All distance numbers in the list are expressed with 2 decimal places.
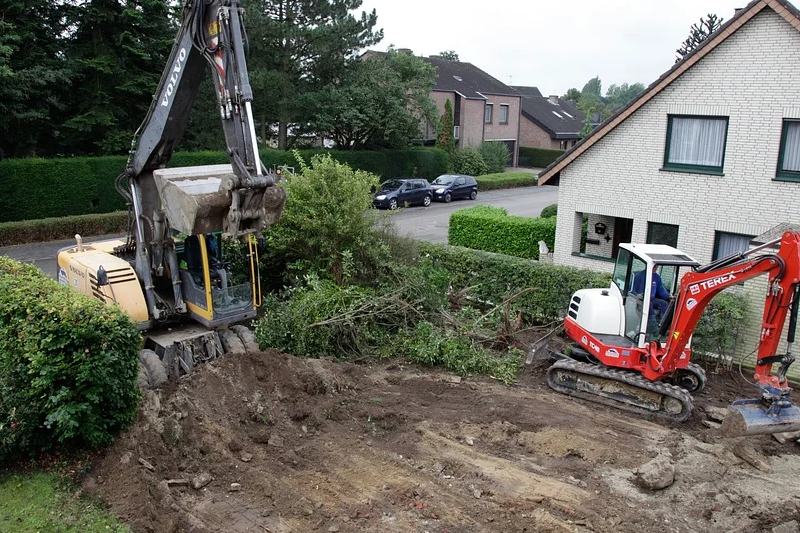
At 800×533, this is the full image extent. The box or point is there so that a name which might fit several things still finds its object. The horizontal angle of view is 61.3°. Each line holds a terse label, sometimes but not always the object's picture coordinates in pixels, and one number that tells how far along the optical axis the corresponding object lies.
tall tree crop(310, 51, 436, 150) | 36.09
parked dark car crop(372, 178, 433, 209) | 34.56
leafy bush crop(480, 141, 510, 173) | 50.88
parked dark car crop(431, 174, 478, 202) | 38.69
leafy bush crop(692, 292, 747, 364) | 13.12
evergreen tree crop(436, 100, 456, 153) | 48.81
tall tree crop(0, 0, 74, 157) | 26.12
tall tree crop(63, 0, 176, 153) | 29.08
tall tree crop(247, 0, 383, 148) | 33.09
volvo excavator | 9.62
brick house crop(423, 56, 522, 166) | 51.47
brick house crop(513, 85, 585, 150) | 60.03
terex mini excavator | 9.17
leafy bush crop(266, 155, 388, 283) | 14.62
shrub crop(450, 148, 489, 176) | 49.06
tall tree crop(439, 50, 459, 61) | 84.78
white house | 15.60
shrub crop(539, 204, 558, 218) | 25.19
